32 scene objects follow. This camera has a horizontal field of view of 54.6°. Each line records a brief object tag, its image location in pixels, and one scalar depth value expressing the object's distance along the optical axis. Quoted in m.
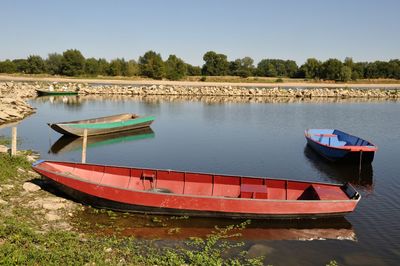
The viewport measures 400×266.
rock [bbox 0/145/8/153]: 22.97
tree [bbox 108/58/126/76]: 139.38
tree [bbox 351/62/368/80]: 144.80
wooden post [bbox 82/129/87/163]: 22.25
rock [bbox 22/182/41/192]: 17.91
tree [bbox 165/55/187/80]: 133.88
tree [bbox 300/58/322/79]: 143.00
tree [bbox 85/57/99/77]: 136.12
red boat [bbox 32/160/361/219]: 16.41
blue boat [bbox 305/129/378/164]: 26.19
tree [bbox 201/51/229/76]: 148.62
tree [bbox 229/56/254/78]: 148.12
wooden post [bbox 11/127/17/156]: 21.70
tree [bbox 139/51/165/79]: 133.49
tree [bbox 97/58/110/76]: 139.62
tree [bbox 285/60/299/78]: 159.59
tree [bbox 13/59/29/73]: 142.38
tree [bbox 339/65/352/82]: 135.12
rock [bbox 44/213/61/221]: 15.12
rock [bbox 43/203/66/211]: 16.17
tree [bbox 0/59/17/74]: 140.25
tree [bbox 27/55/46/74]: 141.50
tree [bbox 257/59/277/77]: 154.12
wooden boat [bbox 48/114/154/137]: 34.47
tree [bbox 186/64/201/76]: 156.75
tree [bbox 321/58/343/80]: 136.50
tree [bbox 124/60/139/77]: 138.88
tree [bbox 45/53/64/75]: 138.43
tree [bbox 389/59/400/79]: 145.38
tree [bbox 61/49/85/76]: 132.41
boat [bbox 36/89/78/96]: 80.75
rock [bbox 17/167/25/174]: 19.86
